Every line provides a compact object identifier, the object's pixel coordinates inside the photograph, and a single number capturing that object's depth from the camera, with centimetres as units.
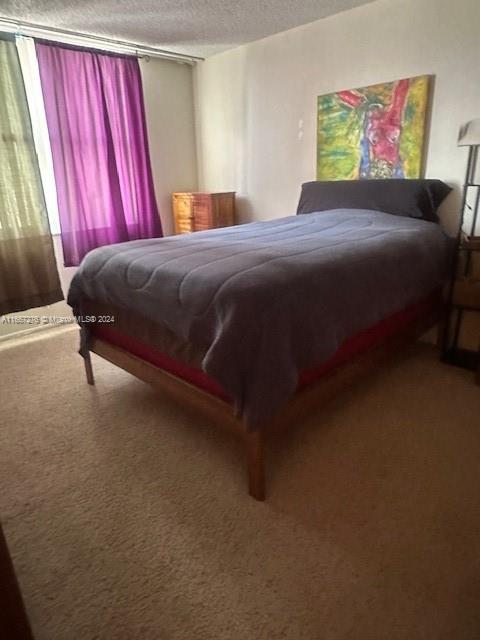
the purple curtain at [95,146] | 306
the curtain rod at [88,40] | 277
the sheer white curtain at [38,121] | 294
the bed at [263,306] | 137
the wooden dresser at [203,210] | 365
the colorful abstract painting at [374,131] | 259
